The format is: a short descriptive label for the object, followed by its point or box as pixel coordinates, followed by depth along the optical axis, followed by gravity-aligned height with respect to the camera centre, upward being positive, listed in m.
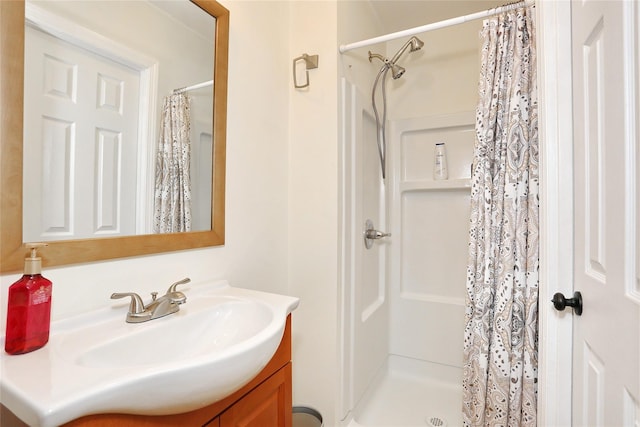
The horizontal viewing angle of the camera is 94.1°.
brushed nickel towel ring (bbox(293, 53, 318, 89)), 1.44 +0.75
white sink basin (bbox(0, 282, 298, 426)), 0.45 -0.28
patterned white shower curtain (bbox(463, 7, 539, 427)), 1.09 -0.07
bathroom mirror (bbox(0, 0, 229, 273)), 0.62 +0.07
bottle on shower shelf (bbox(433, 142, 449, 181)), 2.03 +0.38
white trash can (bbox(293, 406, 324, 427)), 1.41 -0.96
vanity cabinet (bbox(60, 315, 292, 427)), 0.51 -0.45
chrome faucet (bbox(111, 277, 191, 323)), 0.77 -0.24
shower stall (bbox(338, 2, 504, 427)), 1.77 -0.07
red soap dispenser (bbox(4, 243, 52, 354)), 0.57 -0.19
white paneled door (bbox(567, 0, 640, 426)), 0.59 +0.01
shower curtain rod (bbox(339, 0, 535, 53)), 1.19 +0.82
